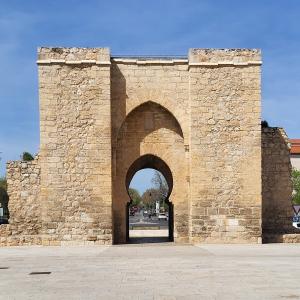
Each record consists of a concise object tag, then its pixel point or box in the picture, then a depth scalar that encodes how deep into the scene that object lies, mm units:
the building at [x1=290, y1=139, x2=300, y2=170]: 64000
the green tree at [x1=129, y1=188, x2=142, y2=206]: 118512
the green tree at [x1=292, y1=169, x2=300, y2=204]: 47294
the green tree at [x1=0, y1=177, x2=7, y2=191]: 54825
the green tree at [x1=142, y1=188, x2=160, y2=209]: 89875
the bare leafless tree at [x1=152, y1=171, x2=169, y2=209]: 59797
